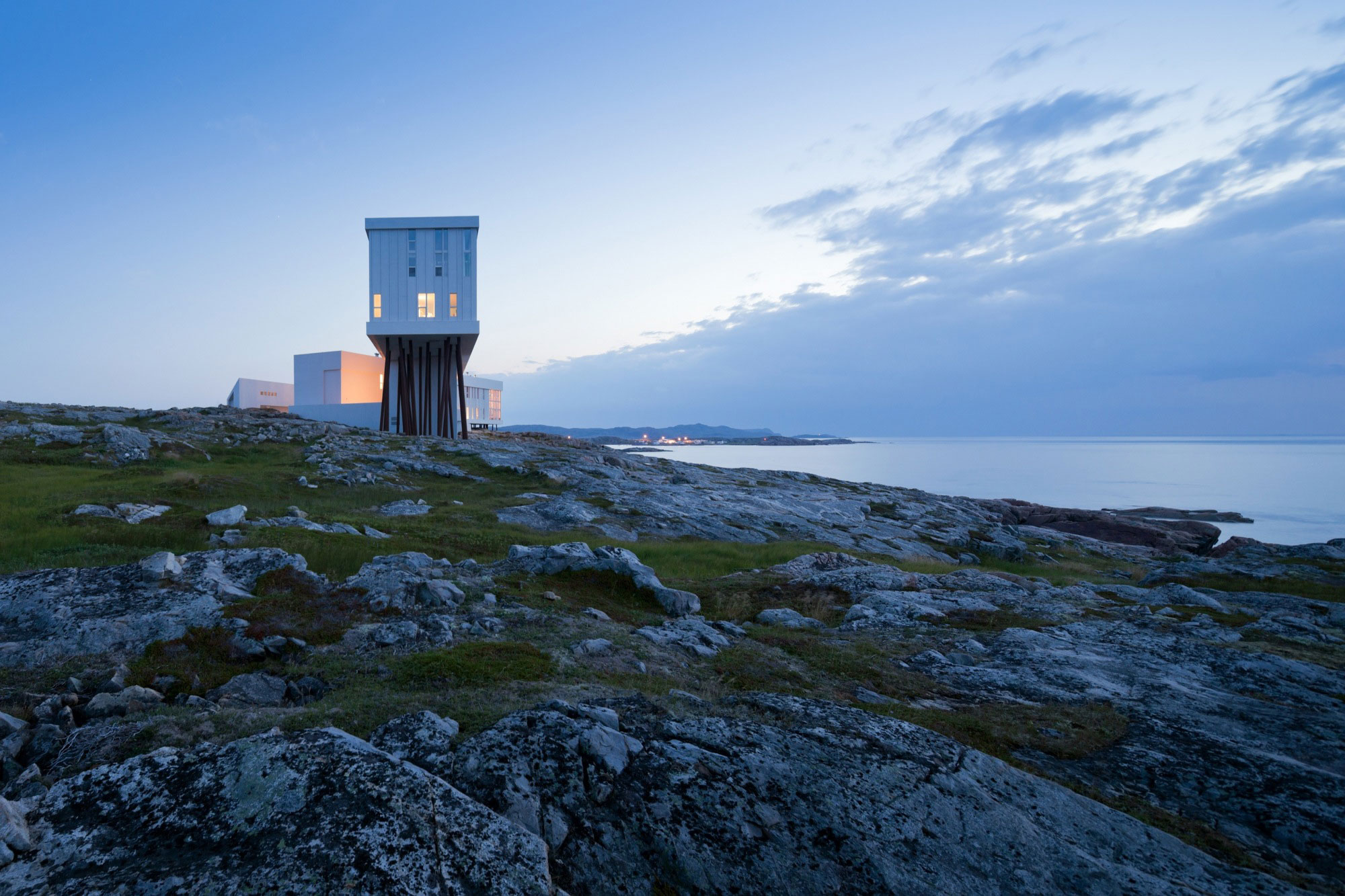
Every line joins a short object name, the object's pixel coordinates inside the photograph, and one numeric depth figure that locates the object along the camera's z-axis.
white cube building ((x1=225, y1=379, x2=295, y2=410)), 77.62
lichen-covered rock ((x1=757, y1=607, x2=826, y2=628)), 13.02
